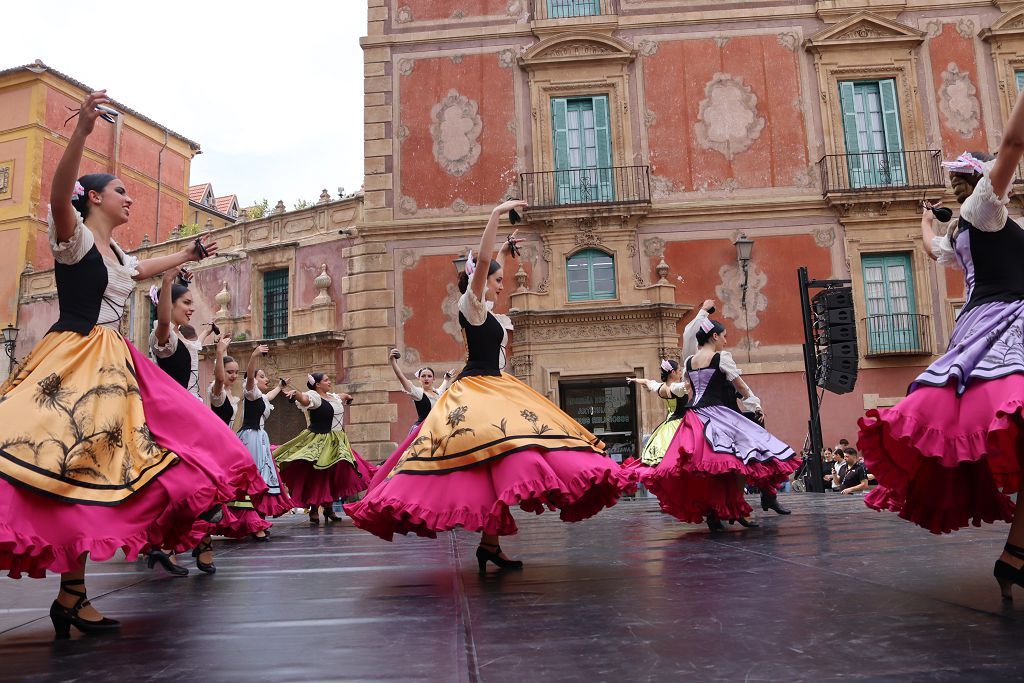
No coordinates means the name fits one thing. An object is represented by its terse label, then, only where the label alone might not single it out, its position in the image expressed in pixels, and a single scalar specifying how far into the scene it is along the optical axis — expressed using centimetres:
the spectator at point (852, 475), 1284
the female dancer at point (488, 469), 418
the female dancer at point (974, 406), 299
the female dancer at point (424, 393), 1041
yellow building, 2598
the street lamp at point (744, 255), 1708
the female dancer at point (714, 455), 636
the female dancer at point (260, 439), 816
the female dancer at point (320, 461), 980
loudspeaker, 1274
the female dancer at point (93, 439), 289
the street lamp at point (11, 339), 2267
